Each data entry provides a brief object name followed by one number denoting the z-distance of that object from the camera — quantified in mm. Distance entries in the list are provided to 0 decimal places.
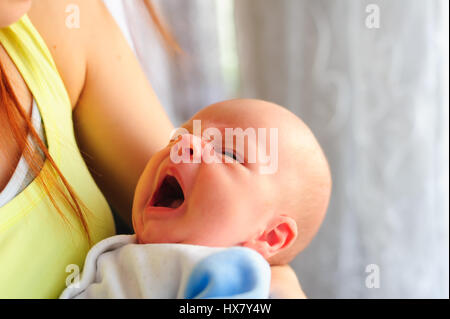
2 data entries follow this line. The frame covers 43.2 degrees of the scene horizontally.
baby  766
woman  819
